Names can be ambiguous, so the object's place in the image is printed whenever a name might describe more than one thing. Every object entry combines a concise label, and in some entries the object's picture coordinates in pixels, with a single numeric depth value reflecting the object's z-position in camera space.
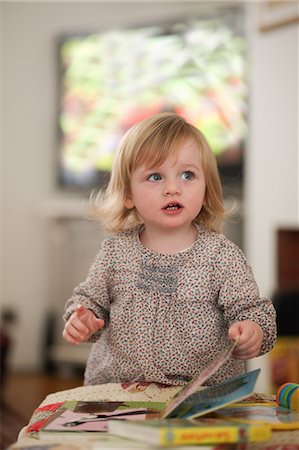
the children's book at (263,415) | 1.39
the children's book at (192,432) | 1.28
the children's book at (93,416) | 1.38
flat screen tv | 4.89
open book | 1.35
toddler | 1.61
